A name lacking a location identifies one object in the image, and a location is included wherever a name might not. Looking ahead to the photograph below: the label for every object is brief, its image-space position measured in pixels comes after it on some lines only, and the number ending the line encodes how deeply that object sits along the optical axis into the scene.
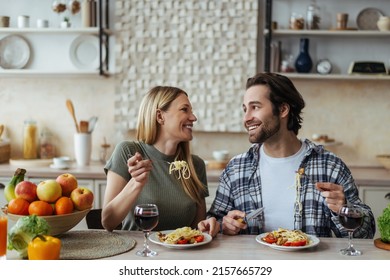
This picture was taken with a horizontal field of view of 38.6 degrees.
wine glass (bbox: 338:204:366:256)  1.66
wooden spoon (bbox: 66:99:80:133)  3.79
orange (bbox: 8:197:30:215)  1.74
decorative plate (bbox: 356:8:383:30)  3.81
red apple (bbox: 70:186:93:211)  1.80
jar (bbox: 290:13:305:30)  3.71
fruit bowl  1.75
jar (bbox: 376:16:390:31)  3.63
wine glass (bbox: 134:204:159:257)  1.66
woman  2.15
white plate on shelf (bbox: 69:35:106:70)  3.97
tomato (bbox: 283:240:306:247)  1.71
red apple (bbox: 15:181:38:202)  1.75
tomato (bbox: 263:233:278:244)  1.77
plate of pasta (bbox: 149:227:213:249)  1.73
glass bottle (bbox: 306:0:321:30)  3.74
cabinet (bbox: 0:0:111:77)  3.92
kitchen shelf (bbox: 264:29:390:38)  3.62
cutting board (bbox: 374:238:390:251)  1.73
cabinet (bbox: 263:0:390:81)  3.83
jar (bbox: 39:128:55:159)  3.95
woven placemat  1.68
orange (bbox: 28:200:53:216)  1.74
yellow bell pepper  1.55
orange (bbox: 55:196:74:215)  1.78
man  2.18
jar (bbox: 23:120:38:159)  3.91
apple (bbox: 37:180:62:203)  1.75
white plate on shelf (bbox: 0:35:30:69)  3.96
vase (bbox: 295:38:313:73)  3.73
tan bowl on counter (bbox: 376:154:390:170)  3.63
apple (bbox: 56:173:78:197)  1.82
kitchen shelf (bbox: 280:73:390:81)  3.64
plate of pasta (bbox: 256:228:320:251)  1.71
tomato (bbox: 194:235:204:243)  1.77
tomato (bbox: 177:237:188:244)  1.74
